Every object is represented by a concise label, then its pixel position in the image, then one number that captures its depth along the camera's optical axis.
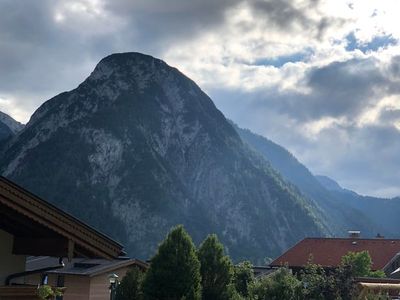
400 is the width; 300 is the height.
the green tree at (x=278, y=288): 34.53
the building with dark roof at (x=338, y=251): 71.69
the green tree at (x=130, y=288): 37.75
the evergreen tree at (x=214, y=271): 37.08
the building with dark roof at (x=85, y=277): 39.47
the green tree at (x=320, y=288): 34.88
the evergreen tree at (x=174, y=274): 33.94
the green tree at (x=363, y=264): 54.75
